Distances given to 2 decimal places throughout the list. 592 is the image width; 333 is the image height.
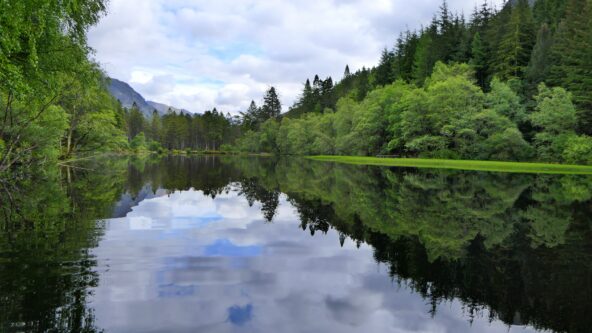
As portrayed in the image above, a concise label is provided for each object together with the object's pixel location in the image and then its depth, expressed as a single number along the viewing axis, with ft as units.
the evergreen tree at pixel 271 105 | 549.54
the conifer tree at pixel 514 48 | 241.35
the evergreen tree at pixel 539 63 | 217.97
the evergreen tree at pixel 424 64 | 305.32
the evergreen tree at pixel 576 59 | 186.19
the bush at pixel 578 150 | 155.33
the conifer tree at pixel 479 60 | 269.44
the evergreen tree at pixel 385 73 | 378.69
